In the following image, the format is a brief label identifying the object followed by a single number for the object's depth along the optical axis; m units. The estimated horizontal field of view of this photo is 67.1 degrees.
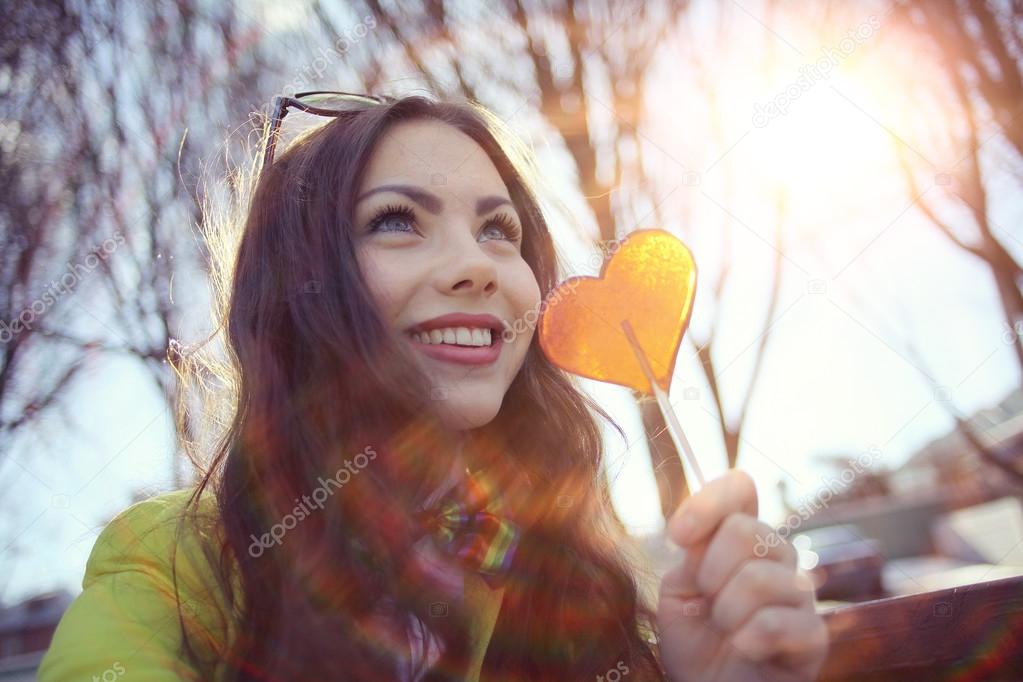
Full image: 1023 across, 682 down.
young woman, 0.32
